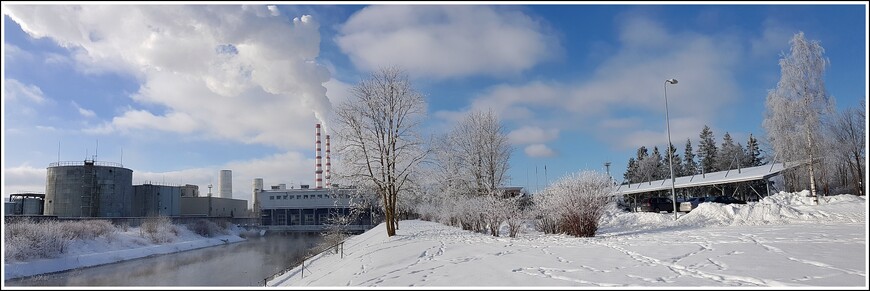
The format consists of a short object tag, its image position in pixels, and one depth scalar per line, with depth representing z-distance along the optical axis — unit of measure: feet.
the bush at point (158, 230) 175.27
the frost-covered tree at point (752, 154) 246.88
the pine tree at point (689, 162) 273.62
